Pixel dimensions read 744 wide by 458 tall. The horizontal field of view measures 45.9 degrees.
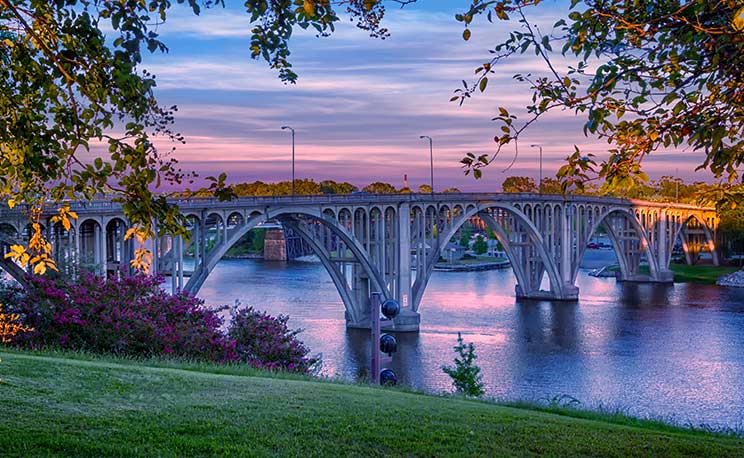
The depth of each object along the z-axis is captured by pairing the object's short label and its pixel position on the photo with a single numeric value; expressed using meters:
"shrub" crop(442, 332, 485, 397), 18.49
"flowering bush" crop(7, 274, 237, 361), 18.83
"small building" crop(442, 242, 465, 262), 105.38
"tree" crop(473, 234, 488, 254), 114.50
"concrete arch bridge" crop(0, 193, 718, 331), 29.53
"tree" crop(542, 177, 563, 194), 119.52
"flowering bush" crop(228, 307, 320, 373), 20.66
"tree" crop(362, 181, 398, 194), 111.35
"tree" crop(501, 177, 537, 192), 135.75
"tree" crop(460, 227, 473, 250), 124.04
